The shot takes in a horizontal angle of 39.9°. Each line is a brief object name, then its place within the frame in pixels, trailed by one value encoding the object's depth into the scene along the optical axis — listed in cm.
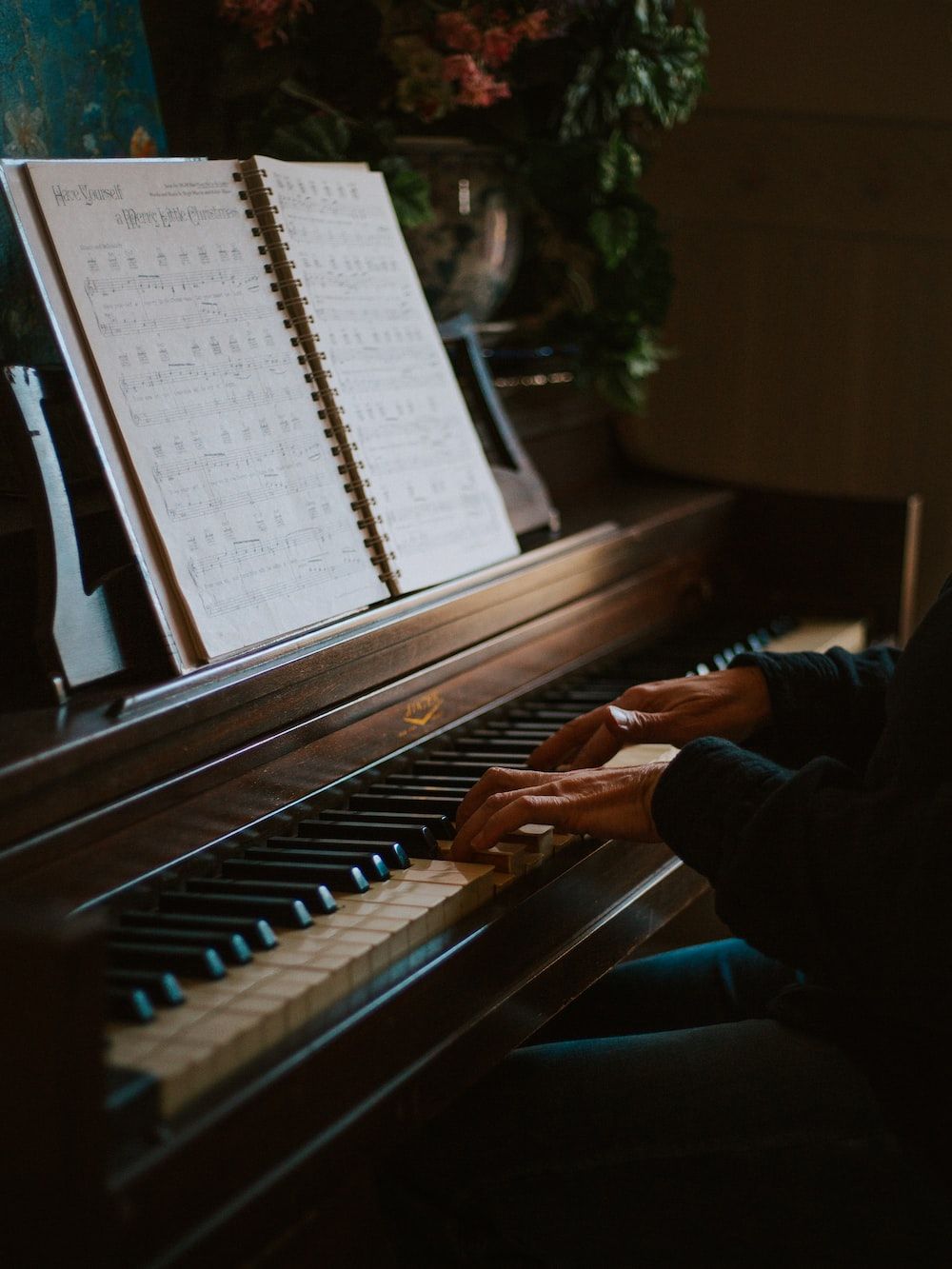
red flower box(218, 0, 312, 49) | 189
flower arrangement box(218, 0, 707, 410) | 199
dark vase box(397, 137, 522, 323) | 219
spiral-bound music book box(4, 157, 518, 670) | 138
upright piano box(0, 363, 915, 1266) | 90
